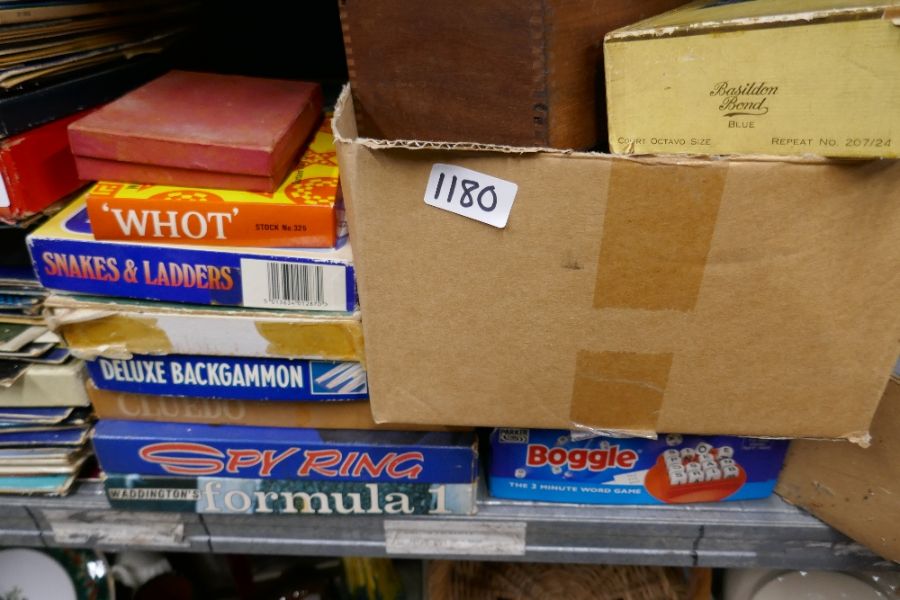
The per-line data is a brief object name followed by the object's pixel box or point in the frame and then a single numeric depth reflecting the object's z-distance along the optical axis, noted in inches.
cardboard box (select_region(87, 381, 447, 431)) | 26.1
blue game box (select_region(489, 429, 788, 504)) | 26.0
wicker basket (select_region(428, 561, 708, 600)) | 35.0
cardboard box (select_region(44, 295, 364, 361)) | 23.3
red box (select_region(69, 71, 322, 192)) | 22.1
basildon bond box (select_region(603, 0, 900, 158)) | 16.3
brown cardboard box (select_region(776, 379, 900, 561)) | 23.3
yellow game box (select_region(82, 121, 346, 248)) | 22.0
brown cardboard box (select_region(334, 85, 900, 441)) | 18.2
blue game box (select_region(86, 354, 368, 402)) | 24.7
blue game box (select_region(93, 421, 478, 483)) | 25.8
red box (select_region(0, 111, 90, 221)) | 22.4
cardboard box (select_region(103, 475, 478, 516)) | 26.6
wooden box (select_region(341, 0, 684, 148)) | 18.4
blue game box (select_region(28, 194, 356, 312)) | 22.3
